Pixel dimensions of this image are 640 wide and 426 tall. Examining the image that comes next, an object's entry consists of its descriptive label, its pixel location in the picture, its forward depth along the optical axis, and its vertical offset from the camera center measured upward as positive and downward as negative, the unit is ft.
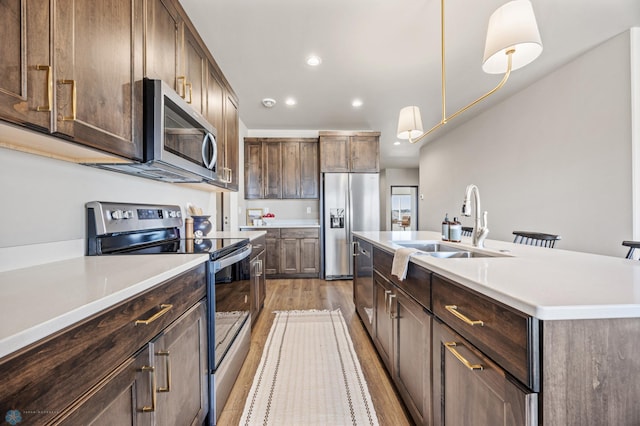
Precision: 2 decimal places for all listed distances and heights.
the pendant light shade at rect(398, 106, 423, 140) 8.59 +2.78
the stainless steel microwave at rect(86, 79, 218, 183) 4.50 +1.37
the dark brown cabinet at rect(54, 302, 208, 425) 2.23 -1.75
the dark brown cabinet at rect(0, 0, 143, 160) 2.51 +1.60
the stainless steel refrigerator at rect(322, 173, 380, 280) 15.16 -0.02
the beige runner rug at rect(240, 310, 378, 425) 4.94 -3.57
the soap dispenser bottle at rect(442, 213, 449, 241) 6.63 -0.45
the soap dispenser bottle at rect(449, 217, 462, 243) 6.46 -0.46
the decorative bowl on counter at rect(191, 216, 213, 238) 7.15 -0.32
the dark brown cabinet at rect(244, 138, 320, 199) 16.22 +2.63
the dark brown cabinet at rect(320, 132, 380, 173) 15.34 +3.34
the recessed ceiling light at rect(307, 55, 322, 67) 9.26 +5.15
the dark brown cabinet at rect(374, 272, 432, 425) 3.99 -2.30
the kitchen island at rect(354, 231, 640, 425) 2.17 -1.15
